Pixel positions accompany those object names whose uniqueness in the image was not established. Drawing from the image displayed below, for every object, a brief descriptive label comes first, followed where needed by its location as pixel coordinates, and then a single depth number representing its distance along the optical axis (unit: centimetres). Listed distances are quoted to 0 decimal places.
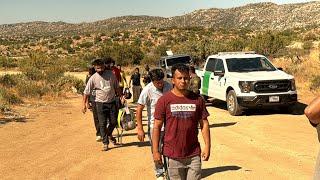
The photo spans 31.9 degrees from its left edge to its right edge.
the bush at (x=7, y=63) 4838
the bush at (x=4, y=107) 1756
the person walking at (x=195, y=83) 1348
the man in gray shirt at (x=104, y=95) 1095
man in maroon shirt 537
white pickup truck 1552
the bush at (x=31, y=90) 2273
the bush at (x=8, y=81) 2520
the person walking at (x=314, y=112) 305
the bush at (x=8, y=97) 1994
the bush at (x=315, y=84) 2159
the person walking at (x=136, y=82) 1962
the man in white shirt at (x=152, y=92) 703
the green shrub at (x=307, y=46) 4026
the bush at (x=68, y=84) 2628
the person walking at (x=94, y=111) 1176
